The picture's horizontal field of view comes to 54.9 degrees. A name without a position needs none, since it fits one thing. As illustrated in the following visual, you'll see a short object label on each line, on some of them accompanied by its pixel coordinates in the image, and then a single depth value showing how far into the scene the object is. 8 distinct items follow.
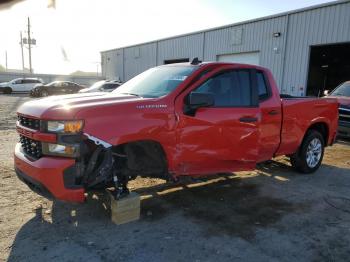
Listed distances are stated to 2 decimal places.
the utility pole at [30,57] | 52.53
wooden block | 4.02
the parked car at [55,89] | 29.66
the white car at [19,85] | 33.75
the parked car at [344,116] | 9.62
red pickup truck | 3.55
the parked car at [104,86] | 19.92
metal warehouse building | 15.47
